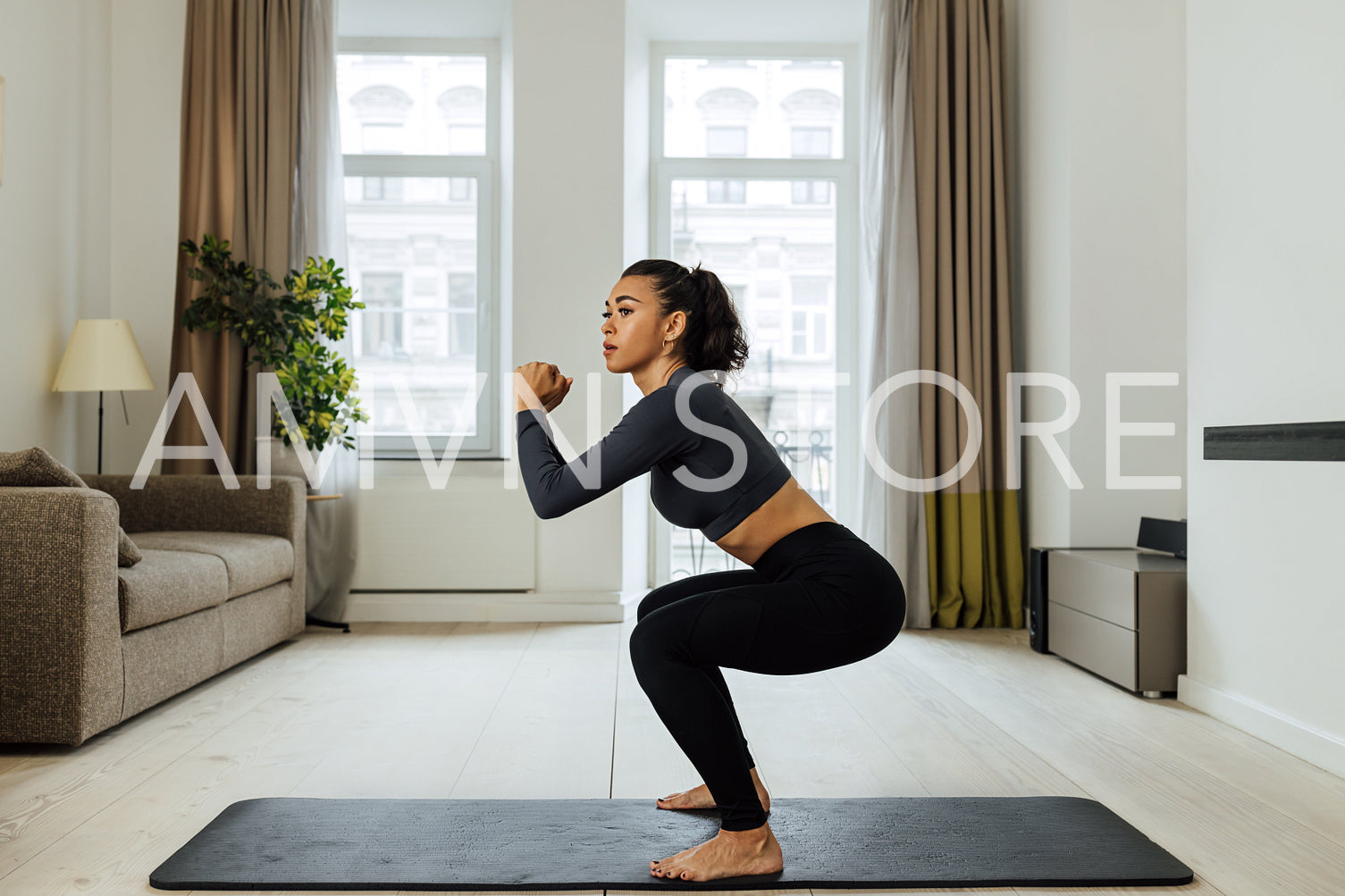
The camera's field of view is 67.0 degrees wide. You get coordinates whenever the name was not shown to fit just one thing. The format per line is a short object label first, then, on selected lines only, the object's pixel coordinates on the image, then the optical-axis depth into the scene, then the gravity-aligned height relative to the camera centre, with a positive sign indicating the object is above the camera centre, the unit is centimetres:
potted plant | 381 +45
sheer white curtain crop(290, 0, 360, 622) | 409 +101
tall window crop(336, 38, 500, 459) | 458 +86
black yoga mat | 162 -69
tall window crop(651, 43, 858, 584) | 472 +113
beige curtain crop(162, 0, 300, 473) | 405 +119
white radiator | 421 -42
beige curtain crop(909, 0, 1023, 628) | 411 +61
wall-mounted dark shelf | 202 +3
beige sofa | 229 -43
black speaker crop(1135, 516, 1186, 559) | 324 -27
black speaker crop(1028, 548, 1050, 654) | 357 -52
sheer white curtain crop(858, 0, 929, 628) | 412 +62
